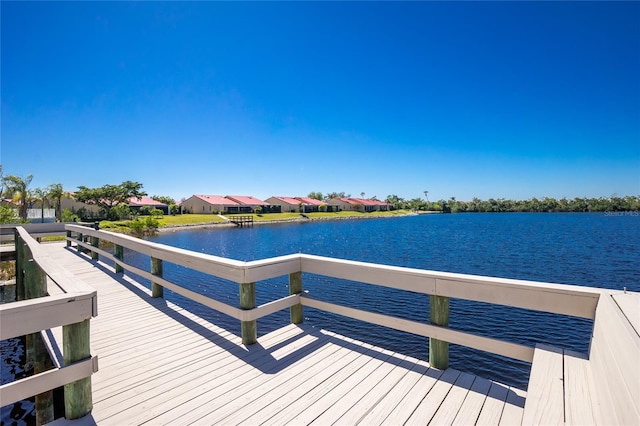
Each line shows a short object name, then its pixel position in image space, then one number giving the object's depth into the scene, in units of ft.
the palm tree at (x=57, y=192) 141.90
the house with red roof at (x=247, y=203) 223.71
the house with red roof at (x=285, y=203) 255.50
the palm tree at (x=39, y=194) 138.62
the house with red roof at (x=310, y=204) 267.57
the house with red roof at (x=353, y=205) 319.18
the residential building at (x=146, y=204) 173.72
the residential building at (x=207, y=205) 209.67
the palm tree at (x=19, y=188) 118.83
